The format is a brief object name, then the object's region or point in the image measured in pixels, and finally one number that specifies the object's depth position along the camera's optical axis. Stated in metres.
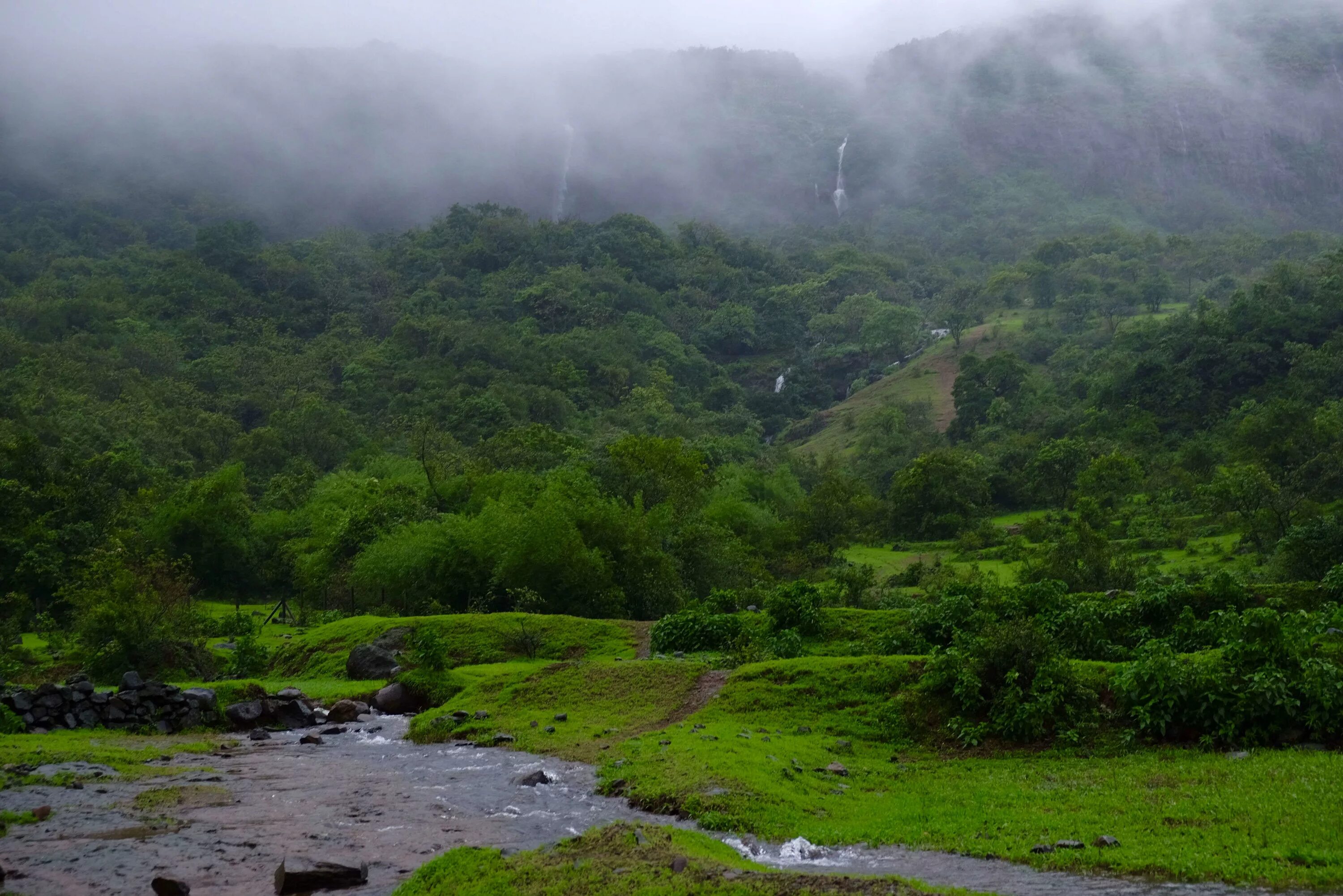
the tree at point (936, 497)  58.00
